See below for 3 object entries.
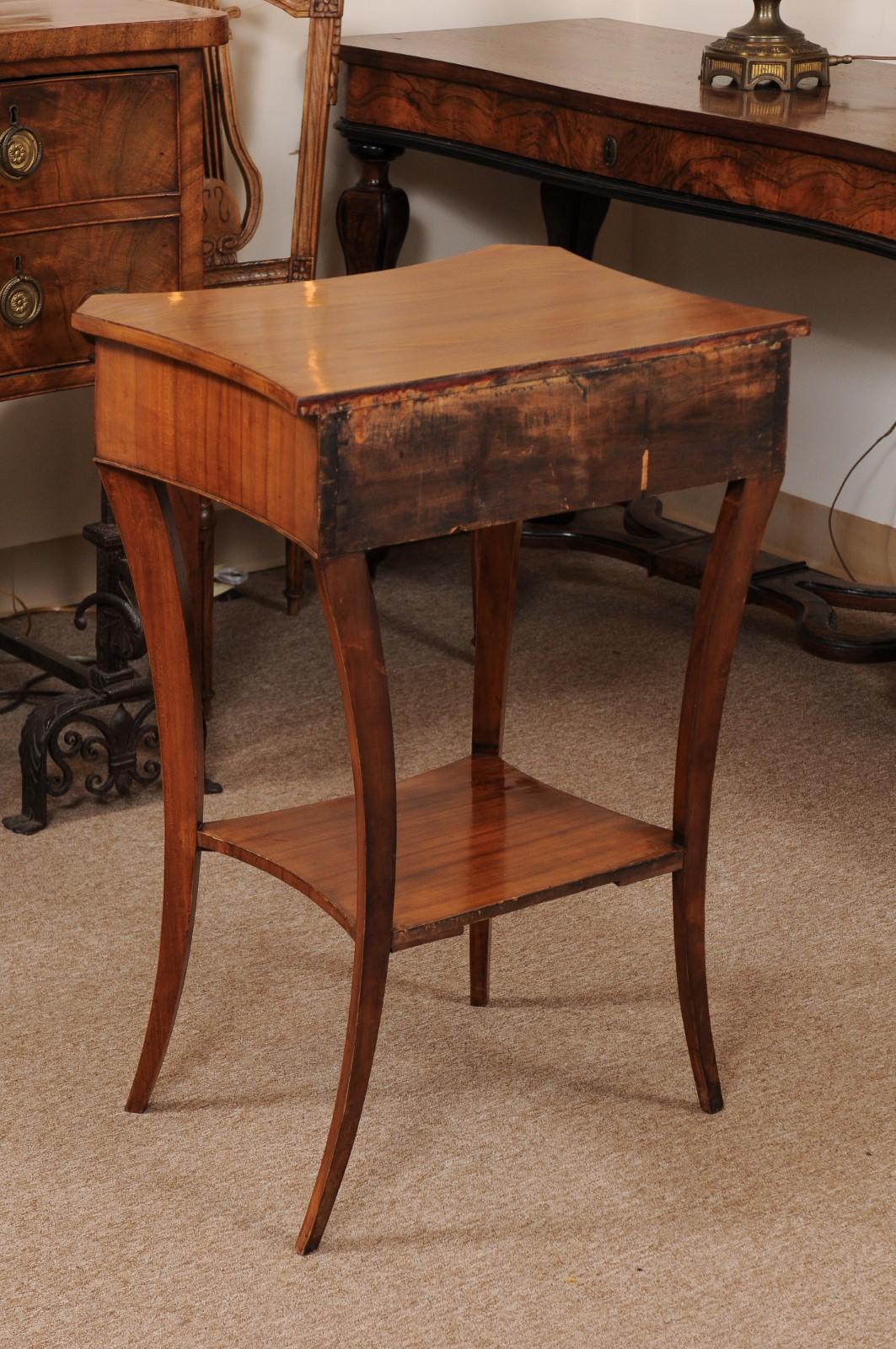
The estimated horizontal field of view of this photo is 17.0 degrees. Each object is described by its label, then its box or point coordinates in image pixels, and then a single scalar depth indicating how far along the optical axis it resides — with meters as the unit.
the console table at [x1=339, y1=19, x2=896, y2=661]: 3.87
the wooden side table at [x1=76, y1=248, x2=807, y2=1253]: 2.29
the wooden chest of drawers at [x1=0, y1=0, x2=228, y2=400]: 3.61
